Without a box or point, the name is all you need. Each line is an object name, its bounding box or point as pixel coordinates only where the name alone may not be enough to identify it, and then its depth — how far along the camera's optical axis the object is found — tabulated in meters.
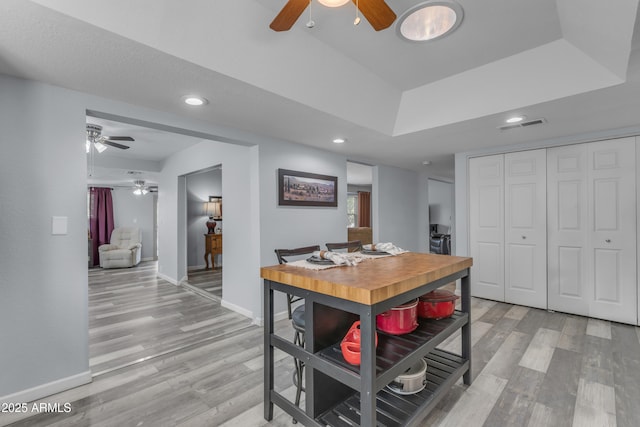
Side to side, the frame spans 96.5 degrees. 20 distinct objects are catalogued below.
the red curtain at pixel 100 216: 7.96
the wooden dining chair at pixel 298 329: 1.73
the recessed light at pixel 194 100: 2.25
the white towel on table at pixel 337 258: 1.76
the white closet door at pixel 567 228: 3.39
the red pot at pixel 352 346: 1.32
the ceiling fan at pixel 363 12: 1.33
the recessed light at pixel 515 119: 2.74
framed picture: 3.50
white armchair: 6.89
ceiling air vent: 2.88
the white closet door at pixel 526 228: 3.66
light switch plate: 2.03
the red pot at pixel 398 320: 1.61
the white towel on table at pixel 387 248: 2.28
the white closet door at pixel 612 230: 3.12
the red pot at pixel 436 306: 1.86
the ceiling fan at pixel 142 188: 7.50
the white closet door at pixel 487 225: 3.99
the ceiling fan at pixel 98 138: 3.55
